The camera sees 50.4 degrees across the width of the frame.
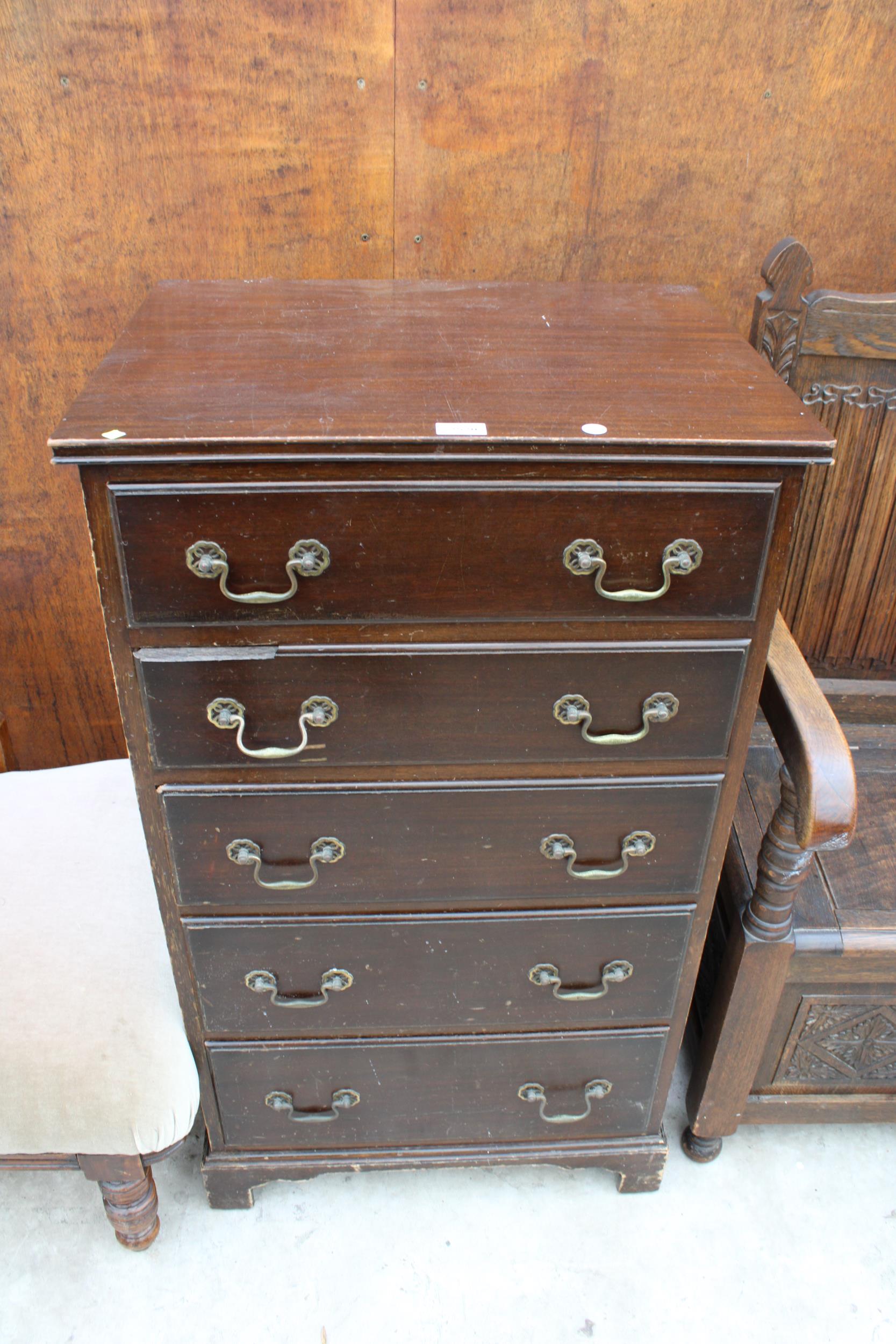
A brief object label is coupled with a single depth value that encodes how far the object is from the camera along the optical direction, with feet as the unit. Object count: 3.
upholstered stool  4.36
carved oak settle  4.47
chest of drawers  3.20
